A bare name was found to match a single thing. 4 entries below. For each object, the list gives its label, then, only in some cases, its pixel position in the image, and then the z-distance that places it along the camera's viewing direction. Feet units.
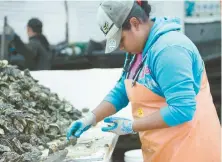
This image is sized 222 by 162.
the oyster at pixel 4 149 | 11.38
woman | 9.69
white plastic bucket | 16.55
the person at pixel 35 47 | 22.61
